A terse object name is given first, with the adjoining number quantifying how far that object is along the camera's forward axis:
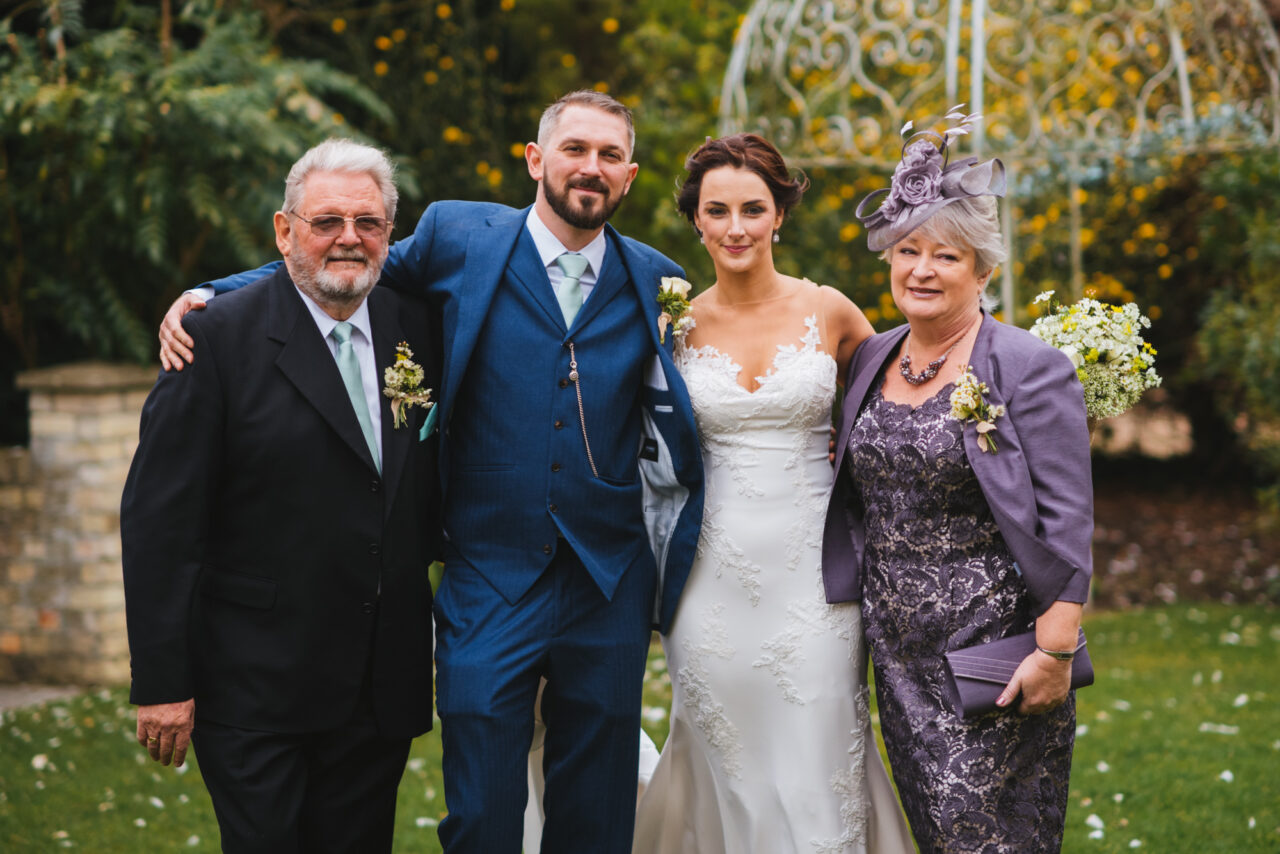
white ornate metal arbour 7.10
